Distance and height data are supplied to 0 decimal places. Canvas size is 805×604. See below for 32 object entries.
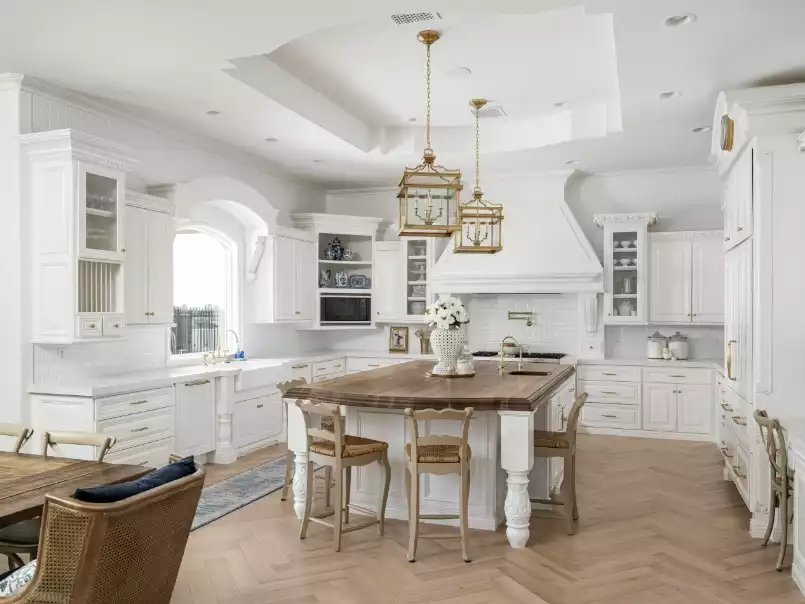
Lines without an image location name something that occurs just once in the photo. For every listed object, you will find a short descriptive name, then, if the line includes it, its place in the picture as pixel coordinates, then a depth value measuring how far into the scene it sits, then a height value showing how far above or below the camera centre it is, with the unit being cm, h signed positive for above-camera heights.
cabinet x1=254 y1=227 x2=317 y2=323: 734 +21
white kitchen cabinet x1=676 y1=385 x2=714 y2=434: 707 -114
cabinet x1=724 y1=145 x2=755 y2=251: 442 +69
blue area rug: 466 -146
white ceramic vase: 502 -35
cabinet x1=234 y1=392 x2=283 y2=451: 632 -118
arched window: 663 +8
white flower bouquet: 487 -11
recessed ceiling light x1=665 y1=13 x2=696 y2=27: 361 +148
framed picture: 857 -51
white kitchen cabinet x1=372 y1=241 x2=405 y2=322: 837 +20
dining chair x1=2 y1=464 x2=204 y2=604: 201 -77
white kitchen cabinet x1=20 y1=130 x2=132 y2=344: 459 +47
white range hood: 745 +48
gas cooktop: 761 -64
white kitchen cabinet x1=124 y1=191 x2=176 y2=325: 531 +30
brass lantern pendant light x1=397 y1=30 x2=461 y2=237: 424 +66
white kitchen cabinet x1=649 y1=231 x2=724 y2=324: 723 +23
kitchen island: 396 -82
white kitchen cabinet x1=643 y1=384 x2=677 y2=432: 721 -115
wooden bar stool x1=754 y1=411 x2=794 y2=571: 376 -100
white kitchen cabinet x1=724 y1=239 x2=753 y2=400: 446 -14
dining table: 235 -72
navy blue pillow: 209 -61
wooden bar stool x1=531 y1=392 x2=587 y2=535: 428 -96
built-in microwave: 827 -13
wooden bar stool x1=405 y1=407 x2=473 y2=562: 373 -90
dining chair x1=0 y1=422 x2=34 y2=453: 333 -66
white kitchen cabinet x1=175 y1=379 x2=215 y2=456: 559 -100
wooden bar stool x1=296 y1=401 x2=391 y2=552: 390 -91
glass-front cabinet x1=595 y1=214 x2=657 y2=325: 743 +34
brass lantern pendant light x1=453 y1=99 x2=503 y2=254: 532 +60
